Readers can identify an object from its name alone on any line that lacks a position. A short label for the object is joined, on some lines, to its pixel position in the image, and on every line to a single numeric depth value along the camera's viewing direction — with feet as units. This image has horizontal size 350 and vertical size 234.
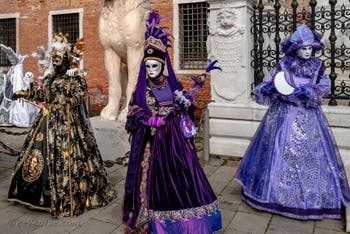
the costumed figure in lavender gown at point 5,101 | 31.14
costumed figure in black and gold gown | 12.09
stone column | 18.16
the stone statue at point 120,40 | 17.95
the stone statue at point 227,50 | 18.20
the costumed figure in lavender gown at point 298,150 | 11.69
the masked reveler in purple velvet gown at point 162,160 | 9.59
